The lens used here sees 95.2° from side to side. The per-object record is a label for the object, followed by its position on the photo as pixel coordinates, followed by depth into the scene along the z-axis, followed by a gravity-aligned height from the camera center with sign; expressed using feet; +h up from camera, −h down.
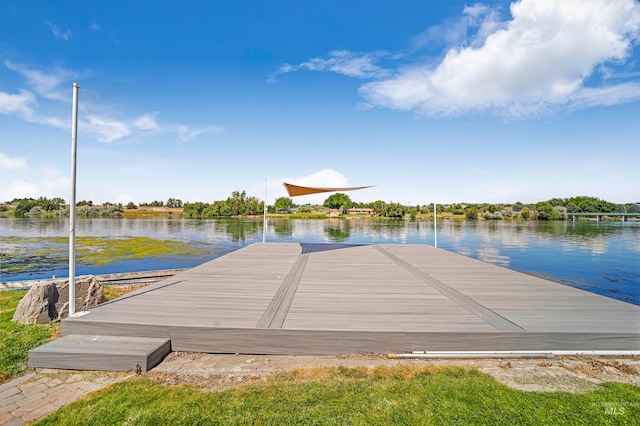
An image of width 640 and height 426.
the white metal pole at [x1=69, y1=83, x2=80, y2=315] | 8.80 +0.45
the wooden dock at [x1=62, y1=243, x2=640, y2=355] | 8.00 -3.11
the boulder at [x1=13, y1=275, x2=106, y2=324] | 10.67 -3.30
